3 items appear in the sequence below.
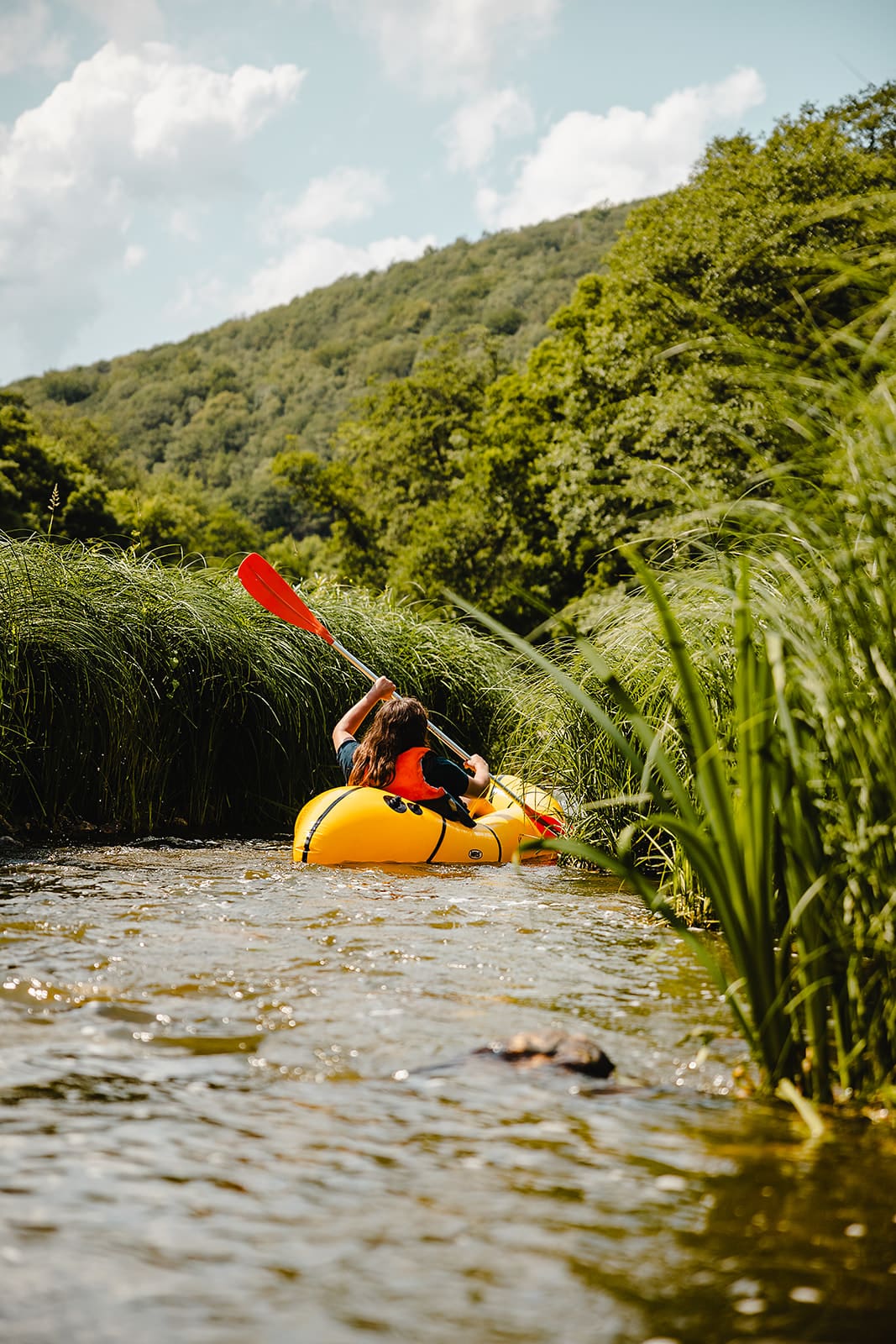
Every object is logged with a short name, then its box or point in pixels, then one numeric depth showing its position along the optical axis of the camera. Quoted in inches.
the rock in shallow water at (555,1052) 108.7
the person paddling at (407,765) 272.5
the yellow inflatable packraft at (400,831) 250.5
